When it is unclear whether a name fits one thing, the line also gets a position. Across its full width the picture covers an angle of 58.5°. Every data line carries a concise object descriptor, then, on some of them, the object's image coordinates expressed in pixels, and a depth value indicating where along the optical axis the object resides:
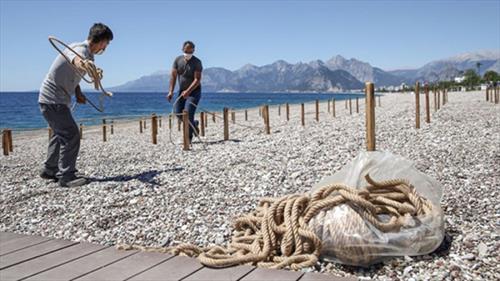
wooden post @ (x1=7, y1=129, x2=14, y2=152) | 11.63
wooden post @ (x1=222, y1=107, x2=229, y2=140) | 11.23
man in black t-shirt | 9.34
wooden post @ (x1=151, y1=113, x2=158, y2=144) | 11.19
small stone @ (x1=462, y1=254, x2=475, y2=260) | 2.89
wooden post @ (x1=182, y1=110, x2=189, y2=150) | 9.09
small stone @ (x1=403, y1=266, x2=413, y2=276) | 2.76
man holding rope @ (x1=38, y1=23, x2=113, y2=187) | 5.30
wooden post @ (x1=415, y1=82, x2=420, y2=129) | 11.98
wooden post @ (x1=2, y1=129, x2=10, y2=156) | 11.51
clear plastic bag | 2.85
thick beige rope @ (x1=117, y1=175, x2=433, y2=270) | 2.85
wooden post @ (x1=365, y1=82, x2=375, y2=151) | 4.53
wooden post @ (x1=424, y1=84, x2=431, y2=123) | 13.55
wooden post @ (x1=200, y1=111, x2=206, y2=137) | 13.29
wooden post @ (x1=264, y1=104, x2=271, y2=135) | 12.70
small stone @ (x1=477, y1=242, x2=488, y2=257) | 2.93
